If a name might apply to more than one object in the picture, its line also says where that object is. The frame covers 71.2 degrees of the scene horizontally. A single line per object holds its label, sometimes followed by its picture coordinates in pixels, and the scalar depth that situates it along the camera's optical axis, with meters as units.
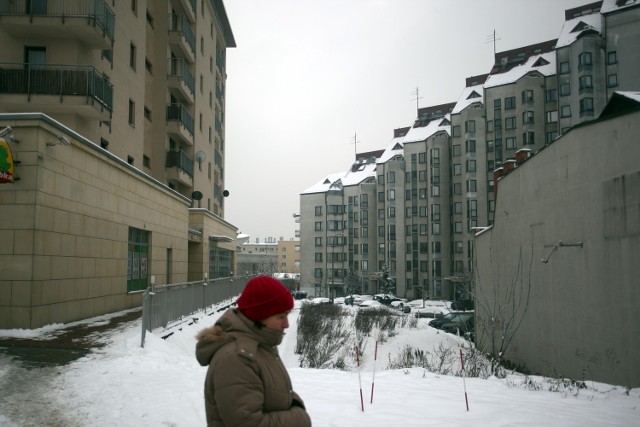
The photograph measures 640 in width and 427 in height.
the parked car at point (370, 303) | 47.39
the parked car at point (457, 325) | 29.01
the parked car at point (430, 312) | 37.83
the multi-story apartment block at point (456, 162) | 48.94
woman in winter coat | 2.23
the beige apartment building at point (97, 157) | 11.10
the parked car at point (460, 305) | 44.12
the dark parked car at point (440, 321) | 30.16
